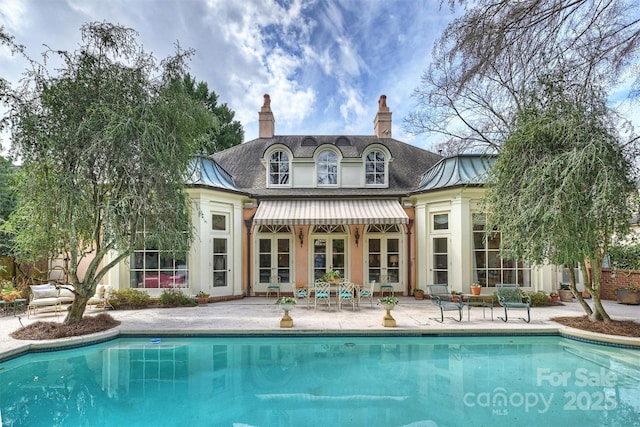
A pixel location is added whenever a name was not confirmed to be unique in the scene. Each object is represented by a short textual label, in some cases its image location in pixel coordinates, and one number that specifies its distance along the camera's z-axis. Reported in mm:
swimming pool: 6176
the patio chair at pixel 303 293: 14552
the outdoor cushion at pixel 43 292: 12969
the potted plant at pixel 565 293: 16125
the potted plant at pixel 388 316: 11031
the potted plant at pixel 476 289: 14985
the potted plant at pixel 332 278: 14469
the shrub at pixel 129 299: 14098
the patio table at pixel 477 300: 14594
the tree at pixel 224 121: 33406
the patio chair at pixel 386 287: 17344
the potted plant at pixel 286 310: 10930
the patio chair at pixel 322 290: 13591
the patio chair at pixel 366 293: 14430
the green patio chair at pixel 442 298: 11844
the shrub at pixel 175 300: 14539
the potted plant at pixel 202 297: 15000
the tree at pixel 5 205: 15531
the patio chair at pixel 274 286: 17125
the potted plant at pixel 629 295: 15617
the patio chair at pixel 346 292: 13820
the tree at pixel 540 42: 5410
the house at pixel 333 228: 15453
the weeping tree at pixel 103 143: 9281
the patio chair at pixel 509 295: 12952
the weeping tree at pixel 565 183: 9500
